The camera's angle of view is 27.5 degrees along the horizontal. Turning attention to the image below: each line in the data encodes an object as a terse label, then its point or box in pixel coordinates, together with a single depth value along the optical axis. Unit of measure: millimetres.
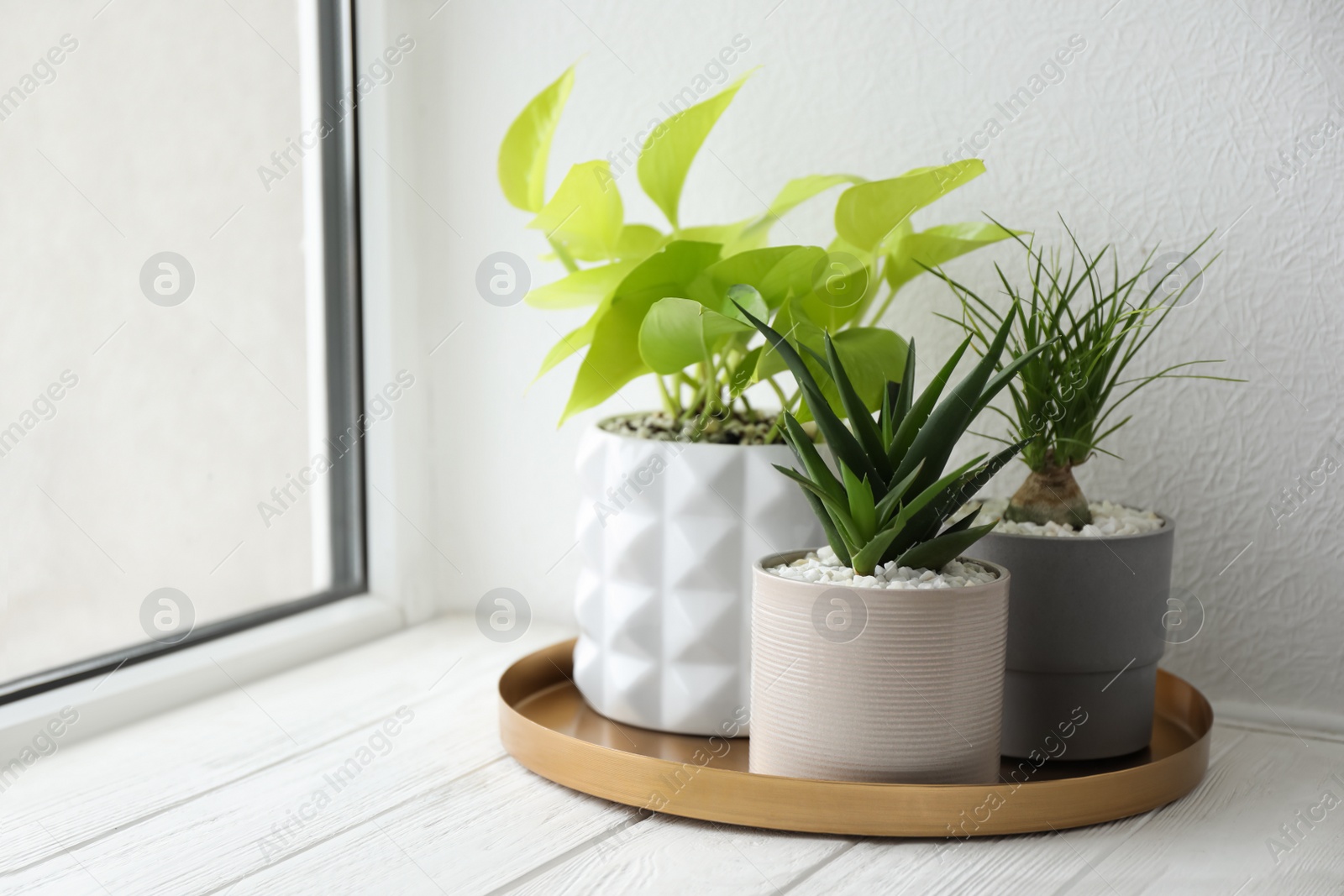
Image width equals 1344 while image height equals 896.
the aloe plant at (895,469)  1100
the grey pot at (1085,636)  1153
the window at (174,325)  1342
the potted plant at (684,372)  1163
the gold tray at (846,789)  1101
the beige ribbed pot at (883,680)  1097
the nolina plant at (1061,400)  1157
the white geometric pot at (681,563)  1186
